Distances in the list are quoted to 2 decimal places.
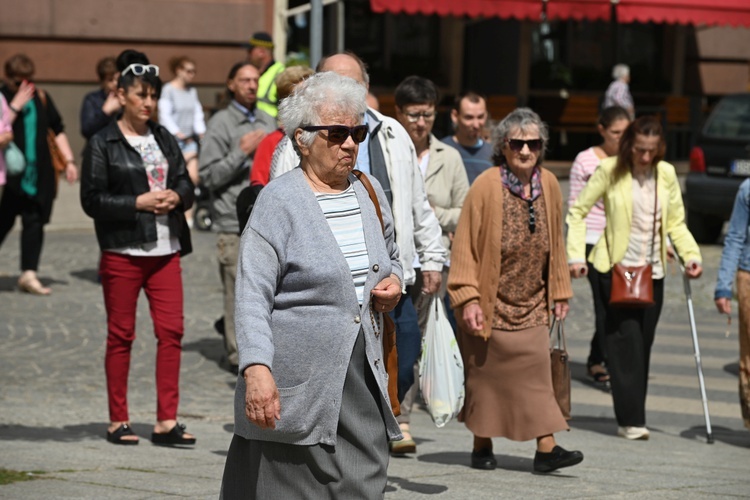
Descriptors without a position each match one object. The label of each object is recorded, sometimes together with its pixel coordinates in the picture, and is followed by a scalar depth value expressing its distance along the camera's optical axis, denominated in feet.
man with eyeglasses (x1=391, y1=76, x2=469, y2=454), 46.65
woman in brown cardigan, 43.16
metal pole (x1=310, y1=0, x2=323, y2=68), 63.91
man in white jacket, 40.04
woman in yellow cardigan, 49.79
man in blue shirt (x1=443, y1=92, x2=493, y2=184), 56.07
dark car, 102.41
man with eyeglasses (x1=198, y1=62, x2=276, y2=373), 57.67
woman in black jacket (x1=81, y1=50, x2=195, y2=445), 44.79
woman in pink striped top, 58.45
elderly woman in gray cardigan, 27.57
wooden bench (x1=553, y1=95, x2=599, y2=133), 146.15
